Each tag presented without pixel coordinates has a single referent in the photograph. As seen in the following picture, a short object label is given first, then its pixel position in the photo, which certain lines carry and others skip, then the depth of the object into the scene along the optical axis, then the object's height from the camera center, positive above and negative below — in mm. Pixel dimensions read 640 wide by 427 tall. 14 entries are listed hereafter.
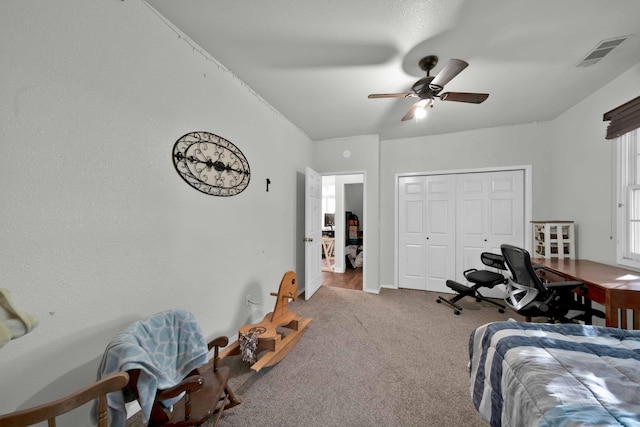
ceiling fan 1845 +1085
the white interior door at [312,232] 3314 -270
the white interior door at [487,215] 3334 +9
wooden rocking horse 1832 -1035
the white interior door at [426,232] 3643 -275
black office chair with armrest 1954 -728
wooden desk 1563 -522
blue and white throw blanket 943 -695
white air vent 1701 +1334
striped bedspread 668 -571
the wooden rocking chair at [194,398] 1041 -1013
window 2049 +167
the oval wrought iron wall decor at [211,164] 1691 +426
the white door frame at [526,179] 3238 +534
